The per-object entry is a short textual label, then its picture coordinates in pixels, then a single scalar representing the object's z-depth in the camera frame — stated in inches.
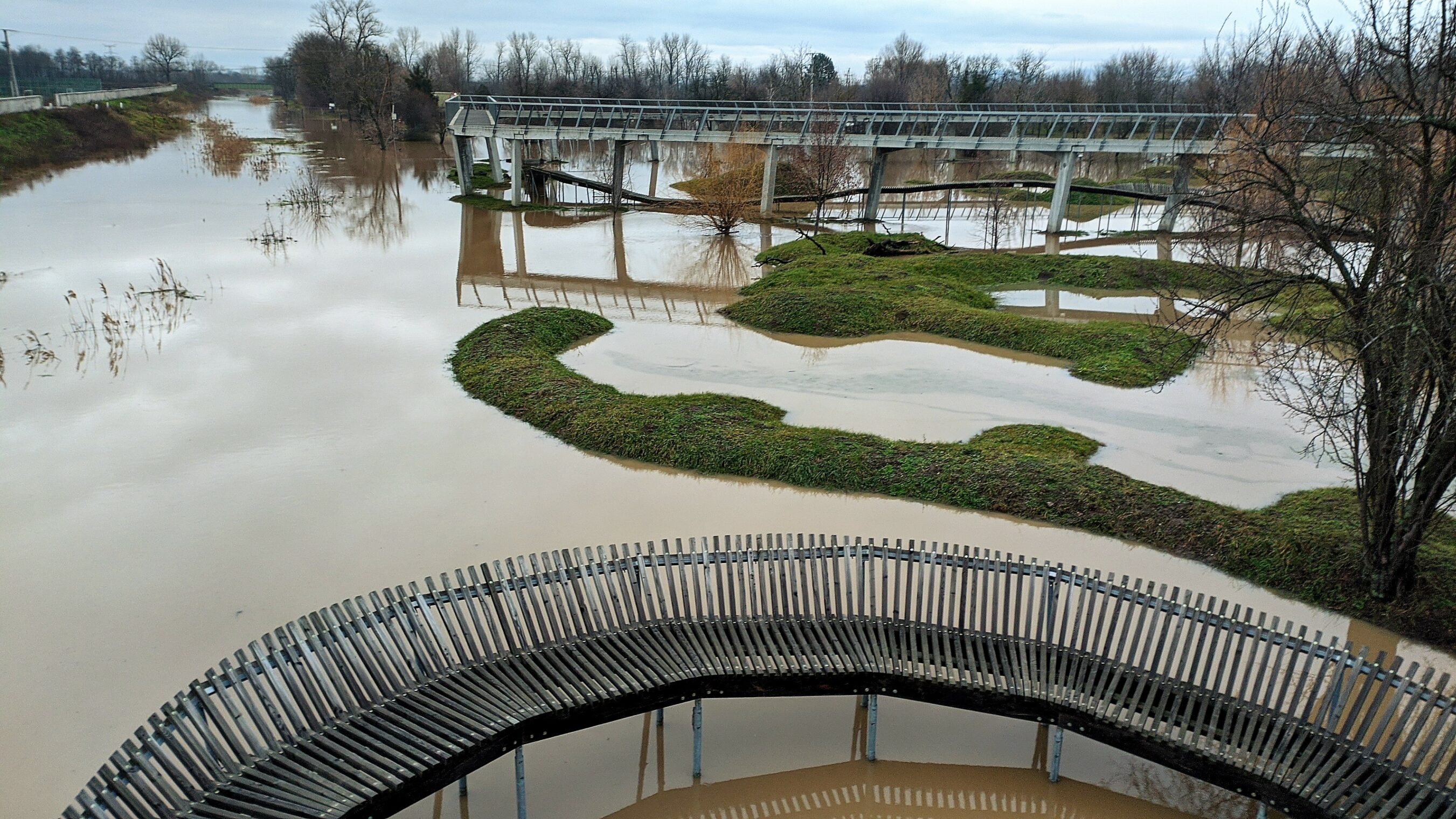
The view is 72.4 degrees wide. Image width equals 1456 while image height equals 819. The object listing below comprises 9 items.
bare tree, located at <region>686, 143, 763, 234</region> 1315.2
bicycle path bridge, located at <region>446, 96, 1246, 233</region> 1327.5
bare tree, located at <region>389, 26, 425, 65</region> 3671.3
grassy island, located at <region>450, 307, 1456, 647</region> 430.0
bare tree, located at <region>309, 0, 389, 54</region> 3043.8
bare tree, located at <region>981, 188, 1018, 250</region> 1237.7
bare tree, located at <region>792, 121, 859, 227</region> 1387.8
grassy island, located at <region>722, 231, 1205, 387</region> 768.9
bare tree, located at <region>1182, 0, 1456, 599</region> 355.6
